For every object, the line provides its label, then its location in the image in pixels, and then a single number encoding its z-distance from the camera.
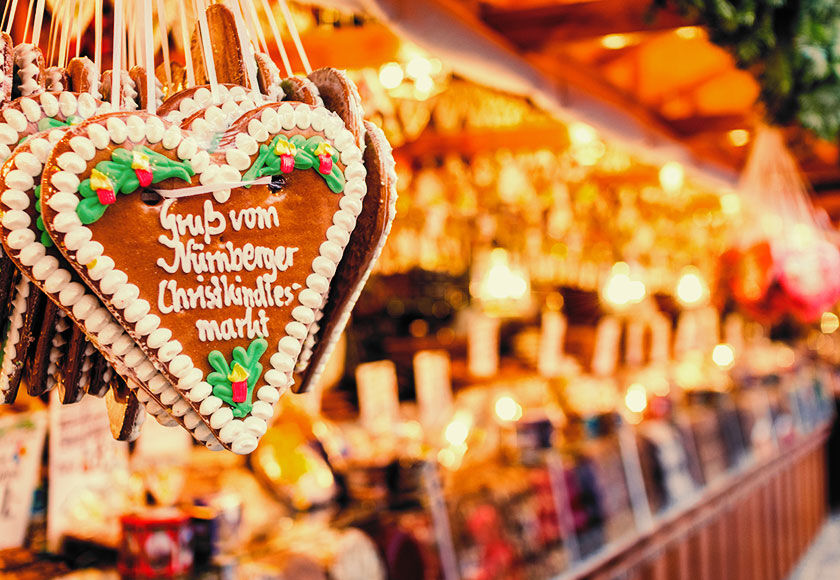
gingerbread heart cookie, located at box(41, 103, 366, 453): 0.66
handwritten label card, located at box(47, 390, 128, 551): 1.90
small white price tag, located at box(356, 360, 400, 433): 4.05
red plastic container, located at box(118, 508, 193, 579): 1.70
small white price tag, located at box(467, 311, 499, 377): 6.02
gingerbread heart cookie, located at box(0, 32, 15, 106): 0.68
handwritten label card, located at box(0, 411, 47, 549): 1.81
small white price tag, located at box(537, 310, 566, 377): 6.61
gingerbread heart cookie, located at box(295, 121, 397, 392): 0.81
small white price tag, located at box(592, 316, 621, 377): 6.95
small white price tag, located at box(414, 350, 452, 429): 4.73
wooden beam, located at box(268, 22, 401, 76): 2.90
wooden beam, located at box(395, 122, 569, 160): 4.91
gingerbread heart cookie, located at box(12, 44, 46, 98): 0.72
